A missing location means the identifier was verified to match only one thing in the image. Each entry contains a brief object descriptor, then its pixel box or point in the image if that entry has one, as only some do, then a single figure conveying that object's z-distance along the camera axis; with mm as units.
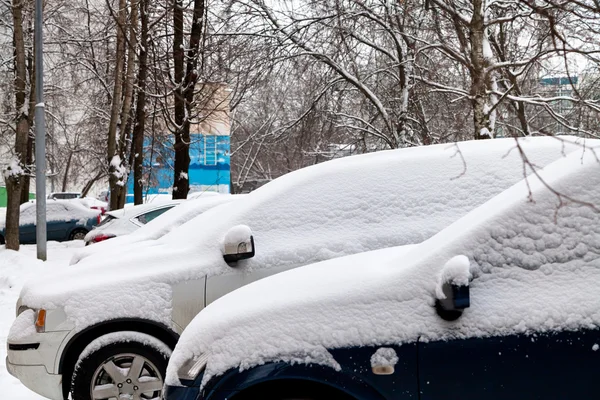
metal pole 15781
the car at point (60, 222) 22725
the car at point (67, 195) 46925
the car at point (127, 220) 12070
